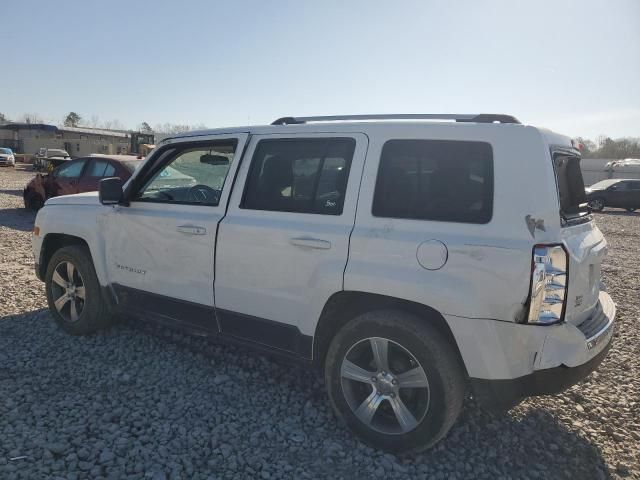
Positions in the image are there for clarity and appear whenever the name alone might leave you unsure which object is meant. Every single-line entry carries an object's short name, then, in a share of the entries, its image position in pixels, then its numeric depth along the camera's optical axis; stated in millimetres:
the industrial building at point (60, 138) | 49769
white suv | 2439
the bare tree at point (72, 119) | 109162
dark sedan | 21516
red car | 9797
